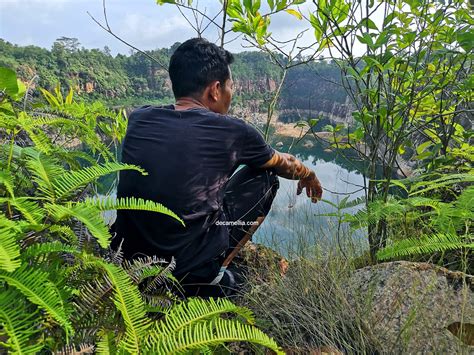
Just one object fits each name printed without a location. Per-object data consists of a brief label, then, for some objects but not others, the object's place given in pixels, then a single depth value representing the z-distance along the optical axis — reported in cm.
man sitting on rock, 169
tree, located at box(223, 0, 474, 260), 190
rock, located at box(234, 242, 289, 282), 199
